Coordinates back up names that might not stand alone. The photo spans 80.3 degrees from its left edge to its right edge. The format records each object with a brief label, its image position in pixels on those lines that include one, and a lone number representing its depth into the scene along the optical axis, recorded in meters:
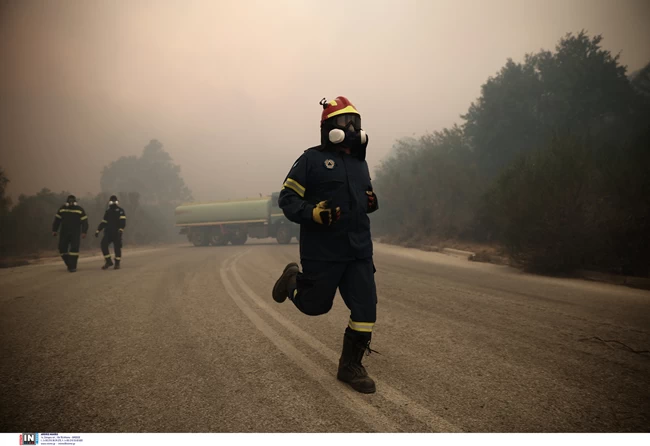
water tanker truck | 24.69
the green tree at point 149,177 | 72.75
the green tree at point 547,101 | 22.73
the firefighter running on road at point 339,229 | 2.94
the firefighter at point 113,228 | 11.34
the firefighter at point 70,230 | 10.80
